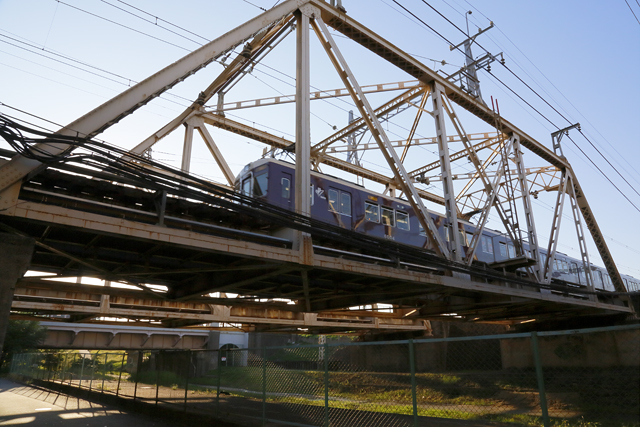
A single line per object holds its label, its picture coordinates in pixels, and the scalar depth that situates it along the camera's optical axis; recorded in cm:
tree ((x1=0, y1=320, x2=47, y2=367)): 3550
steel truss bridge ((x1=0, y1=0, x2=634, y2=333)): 841
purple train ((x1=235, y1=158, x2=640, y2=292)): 1459
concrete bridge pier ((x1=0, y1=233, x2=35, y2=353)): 754
